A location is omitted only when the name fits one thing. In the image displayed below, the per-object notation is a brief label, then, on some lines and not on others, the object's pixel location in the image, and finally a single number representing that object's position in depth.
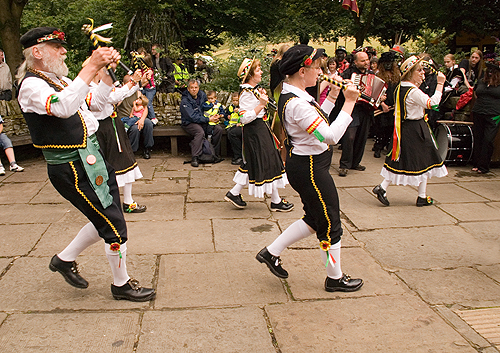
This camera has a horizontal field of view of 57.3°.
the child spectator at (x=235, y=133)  7.97
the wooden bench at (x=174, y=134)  8.38
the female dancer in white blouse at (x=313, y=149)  3.06
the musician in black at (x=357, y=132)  7.38
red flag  12.37
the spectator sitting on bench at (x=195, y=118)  8.11
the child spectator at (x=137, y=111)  8.02
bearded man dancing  2.77
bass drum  7.47
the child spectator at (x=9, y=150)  7.32
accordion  7.11
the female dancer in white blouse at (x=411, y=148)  5.53
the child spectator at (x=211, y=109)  8.27
